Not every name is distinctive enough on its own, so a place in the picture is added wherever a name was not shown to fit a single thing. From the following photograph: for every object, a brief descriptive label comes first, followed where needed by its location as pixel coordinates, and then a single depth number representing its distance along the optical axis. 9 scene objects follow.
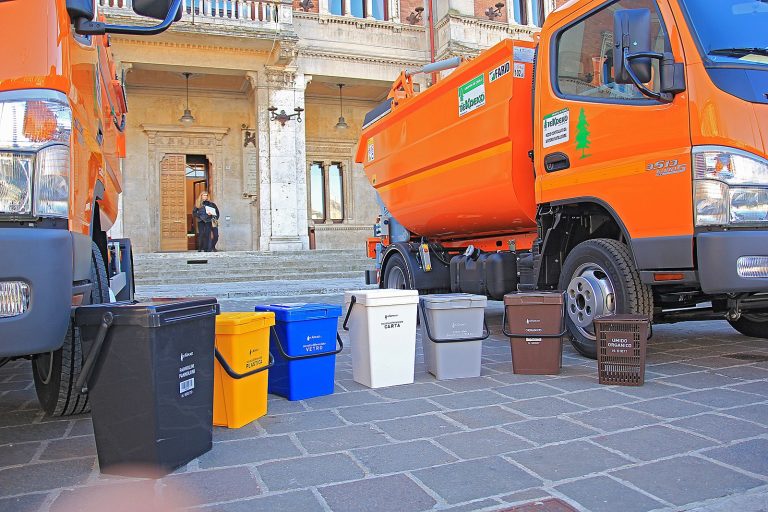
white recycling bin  3.96
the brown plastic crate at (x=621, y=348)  3.81
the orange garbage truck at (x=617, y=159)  3.71
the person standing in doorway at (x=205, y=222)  17.42
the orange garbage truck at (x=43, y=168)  2.22
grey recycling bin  4.23
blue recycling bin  3.64
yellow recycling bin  3.04
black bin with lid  2.44
